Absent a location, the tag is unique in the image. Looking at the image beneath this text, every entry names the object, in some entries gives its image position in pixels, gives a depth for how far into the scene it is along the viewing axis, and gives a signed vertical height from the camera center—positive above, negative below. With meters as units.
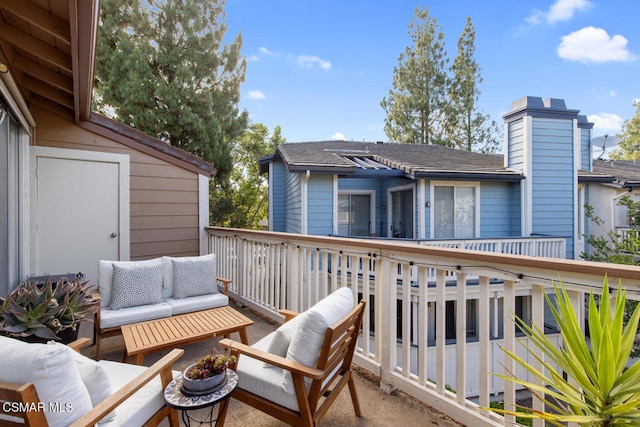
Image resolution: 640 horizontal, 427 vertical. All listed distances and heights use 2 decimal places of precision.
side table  1.44 -0.88
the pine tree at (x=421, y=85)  16.41 +7.02
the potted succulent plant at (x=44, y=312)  2.10 -0.71
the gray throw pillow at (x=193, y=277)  3.50 -0.72
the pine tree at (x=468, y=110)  16.52 +5.72
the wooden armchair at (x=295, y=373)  1.58 -0.89
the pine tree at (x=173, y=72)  9.22 +4.44
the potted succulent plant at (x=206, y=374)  1.50 -0.80
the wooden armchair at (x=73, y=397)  1.02 -0.70
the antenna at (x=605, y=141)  10.98 +2.62
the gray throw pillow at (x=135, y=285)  3.12 -0.73
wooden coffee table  2.34 -0.99
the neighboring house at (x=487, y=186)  7.27 +0.70
